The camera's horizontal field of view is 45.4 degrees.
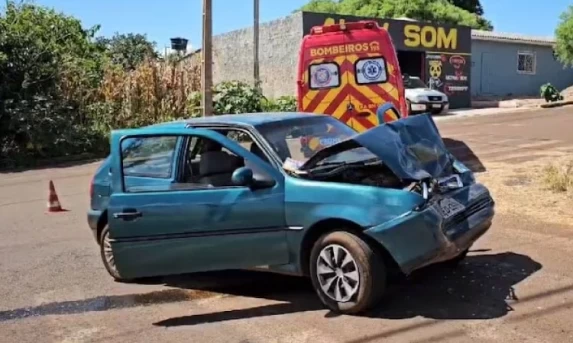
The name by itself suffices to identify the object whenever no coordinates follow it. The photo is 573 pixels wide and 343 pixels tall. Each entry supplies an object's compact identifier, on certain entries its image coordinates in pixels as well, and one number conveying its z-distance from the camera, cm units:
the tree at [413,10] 4184
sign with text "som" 2602
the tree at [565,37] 2962
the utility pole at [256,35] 2438
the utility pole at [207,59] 1504
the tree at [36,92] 1781
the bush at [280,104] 2132
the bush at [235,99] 2022
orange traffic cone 1055
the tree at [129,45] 3702
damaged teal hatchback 507
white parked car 2428
